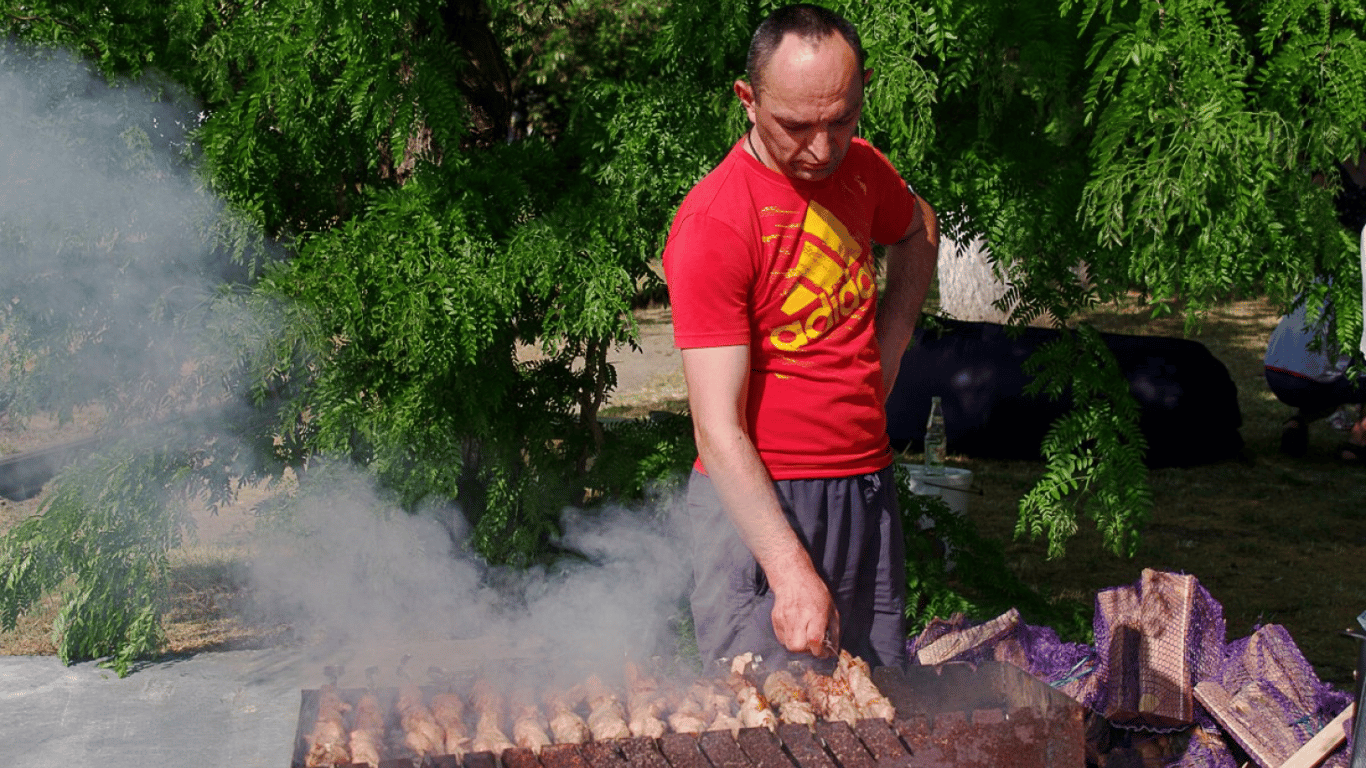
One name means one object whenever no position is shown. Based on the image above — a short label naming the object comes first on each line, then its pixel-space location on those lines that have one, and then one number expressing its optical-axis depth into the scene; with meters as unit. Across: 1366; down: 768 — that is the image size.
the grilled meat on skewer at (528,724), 2.59
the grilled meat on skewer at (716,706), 2.61
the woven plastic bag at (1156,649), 3.81
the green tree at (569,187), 3.63
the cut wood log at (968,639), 4.06
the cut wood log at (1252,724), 3.55
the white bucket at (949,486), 6.24
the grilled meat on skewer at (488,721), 2.61
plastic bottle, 6.44
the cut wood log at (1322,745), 3.37
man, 2.63
